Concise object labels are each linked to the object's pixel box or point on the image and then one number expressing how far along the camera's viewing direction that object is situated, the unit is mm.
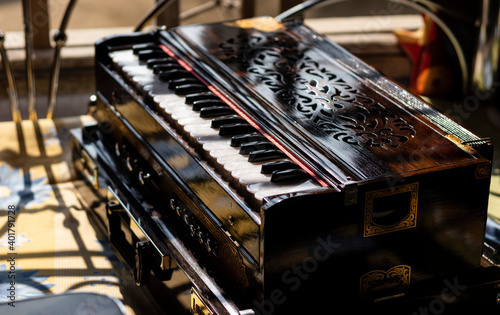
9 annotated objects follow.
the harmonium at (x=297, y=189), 1646
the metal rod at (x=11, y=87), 3019
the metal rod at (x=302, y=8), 2977
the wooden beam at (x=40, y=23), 4316
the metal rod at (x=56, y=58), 3105
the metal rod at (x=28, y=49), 3119
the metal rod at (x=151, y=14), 3108
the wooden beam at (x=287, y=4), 4750
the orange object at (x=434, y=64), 3557
